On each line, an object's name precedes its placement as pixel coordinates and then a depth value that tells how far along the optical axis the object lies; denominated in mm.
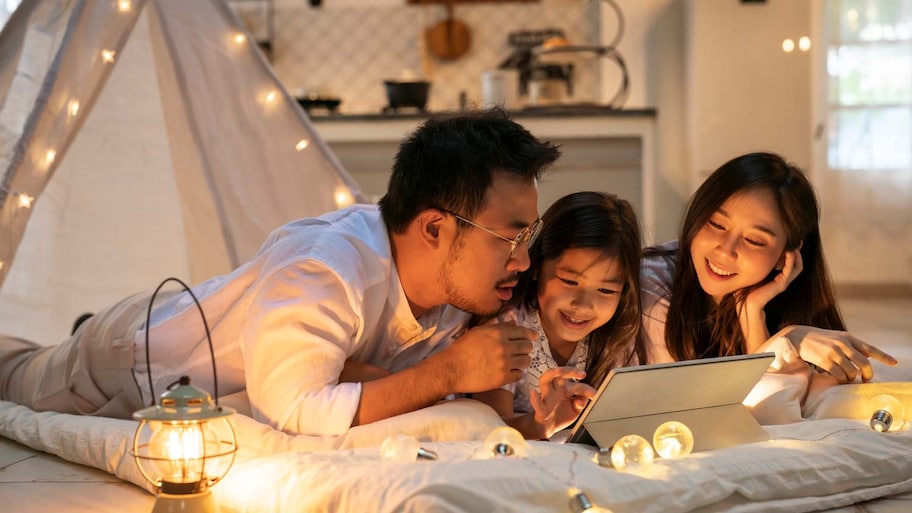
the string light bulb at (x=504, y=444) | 1509
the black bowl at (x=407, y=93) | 4473
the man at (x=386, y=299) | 1632
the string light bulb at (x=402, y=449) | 1476
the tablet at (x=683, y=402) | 1554
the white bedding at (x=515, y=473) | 1316
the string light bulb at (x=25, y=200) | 2303
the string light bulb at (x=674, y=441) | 1533
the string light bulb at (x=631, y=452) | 1445
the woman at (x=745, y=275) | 2143
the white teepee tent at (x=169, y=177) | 3031
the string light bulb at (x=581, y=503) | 1282
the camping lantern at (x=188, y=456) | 1283
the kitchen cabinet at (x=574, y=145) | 4387
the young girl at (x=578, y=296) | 1959
